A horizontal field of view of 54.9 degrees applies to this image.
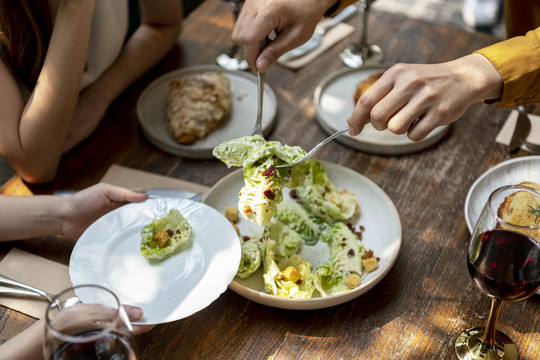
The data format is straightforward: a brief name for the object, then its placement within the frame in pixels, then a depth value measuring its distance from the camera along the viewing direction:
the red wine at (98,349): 0.85
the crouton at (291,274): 1.34
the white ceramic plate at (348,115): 1.83
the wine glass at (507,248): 1.04
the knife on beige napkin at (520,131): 1.81
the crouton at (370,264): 1.42
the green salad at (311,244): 1.36
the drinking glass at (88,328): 0.85
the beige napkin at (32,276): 1.33
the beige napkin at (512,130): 1.82
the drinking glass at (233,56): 2.27
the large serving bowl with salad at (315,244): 1.33
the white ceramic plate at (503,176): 1.59
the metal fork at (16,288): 1.34
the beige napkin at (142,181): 1.72
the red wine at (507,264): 1.04
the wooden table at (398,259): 1.28
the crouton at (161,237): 1.34
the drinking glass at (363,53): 2.24
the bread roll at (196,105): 1.89
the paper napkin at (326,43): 2.25
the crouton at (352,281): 1.36
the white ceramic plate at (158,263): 1.23
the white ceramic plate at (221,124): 1.86
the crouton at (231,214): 1.59
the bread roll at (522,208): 1.12
